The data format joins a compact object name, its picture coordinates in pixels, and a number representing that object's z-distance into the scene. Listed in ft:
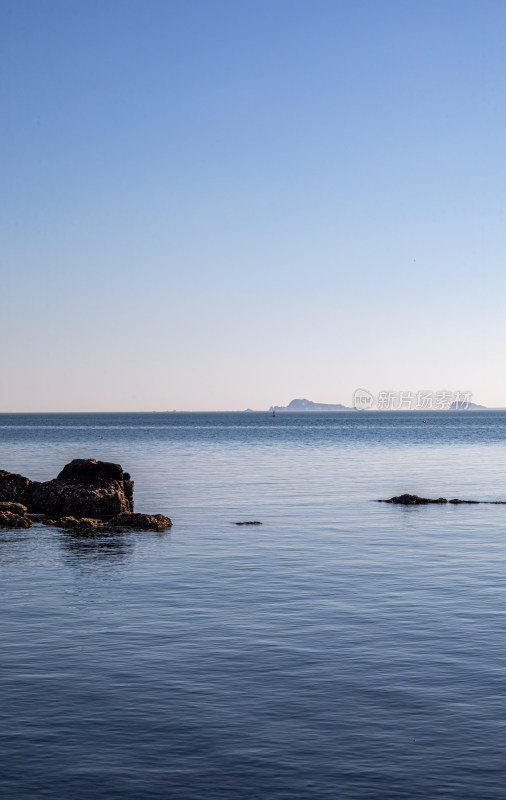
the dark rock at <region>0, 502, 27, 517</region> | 132.46
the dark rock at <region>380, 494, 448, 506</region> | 149.89
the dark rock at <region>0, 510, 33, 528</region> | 127.54
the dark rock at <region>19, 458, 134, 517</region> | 137.59
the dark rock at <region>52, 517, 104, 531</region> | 125.08
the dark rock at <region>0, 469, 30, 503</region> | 145.69
